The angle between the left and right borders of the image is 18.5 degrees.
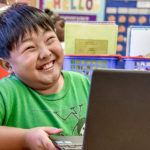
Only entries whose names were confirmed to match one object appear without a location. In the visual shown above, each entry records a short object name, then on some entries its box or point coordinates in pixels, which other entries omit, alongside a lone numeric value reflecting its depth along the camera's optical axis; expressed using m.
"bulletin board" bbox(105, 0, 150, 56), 3.96
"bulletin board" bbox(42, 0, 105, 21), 3.94
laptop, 0.75
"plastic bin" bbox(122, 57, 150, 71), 1.44
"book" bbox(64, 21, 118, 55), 1.49
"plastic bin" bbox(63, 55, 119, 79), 1.42
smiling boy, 1.10
